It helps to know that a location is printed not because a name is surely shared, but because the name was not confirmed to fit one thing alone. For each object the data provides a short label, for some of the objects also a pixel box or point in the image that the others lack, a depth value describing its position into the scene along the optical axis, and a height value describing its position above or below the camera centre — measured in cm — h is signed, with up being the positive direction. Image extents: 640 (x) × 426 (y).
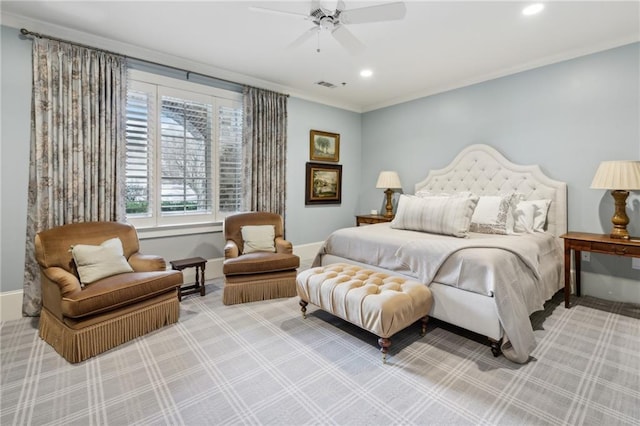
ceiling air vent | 456 +192
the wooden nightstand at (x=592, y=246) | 280 -33
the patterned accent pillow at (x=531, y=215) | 350 -5
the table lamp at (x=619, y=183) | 284 +27
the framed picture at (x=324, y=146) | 525 +115
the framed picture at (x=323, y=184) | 526 +48
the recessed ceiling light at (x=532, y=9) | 259 +175
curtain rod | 283 +170
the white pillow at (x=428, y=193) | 433 +26
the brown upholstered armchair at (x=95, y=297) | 221 -67
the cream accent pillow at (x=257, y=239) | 380 -35
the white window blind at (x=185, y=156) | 378 +70
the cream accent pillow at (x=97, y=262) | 255 -44
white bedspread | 222 -46
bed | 227 -33
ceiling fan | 221 +147
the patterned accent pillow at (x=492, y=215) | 342 -5
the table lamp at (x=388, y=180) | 514 +52
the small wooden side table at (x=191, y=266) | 340 -65
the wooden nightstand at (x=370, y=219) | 520 -14
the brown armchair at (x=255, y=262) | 331 -57
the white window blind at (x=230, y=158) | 427 +75
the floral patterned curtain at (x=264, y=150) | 438 +90
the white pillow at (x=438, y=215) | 320 -4
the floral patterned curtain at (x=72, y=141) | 291 +71
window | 357 +75
